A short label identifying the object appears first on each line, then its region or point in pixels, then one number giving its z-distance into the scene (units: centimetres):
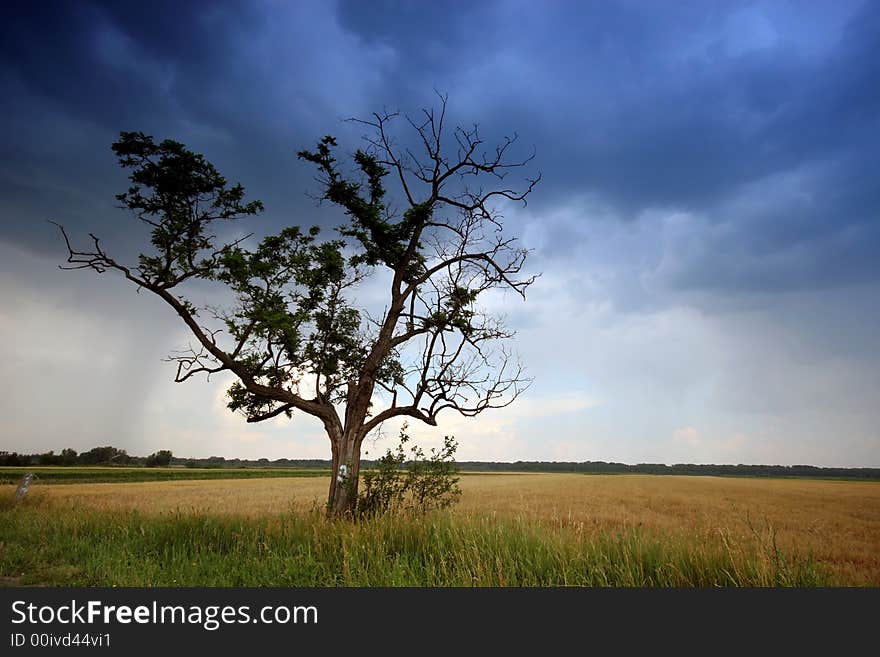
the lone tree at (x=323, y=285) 1430
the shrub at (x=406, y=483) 1359
